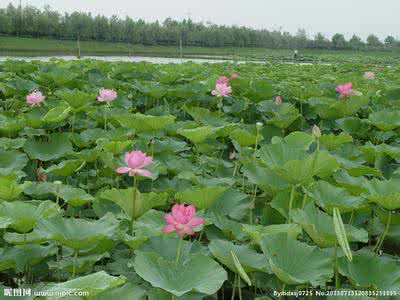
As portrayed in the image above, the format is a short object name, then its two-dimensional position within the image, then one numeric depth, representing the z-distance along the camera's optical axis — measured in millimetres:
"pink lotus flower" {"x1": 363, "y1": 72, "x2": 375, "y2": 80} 4315
